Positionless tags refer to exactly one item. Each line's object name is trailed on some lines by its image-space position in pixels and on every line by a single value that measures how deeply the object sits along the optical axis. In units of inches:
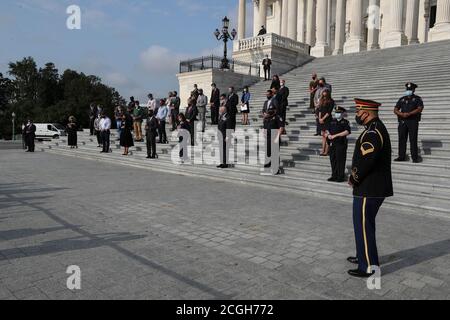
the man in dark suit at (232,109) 466.3
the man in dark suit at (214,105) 703.7
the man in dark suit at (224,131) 466.0
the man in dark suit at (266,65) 1013.8
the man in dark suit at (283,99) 532.1
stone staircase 332.2
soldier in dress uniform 159.3
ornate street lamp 1008.2
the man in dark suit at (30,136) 843.4
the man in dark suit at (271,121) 411.8
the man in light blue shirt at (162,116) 647.1
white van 1497.7
